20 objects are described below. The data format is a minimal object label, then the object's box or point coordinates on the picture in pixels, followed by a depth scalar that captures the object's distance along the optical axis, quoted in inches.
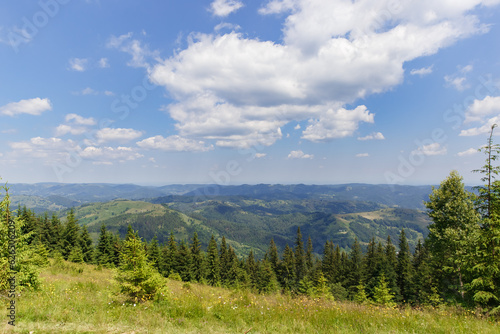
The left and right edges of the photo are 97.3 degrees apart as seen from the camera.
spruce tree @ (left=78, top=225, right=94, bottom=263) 2023.5
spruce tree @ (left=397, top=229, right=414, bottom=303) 1887.3
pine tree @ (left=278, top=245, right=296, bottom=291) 2521.4
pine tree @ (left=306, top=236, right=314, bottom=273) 2586.4
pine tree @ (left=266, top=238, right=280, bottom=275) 2628.0
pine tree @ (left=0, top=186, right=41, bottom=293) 348.2
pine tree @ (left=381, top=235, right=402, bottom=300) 1823.3
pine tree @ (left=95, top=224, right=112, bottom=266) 2100.8
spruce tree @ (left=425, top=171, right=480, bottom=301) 601.0
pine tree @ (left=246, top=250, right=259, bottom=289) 2606.3
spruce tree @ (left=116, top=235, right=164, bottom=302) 330.6
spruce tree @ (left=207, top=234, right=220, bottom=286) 2298.2
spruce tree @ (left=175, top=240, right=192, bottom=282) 2129.7
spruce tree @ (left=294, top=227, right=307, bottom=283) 2526.6
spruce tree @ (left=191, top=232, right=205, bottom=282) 2207.2
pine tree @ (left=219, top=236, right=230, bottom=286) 2467.0
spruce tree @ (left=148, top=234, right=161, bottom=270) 2074.3
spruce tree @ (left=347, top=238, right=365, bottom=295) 2124.8
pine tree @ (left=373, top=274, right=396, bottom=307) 1467.8
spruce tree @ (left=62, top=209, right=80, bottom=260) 1989.3
